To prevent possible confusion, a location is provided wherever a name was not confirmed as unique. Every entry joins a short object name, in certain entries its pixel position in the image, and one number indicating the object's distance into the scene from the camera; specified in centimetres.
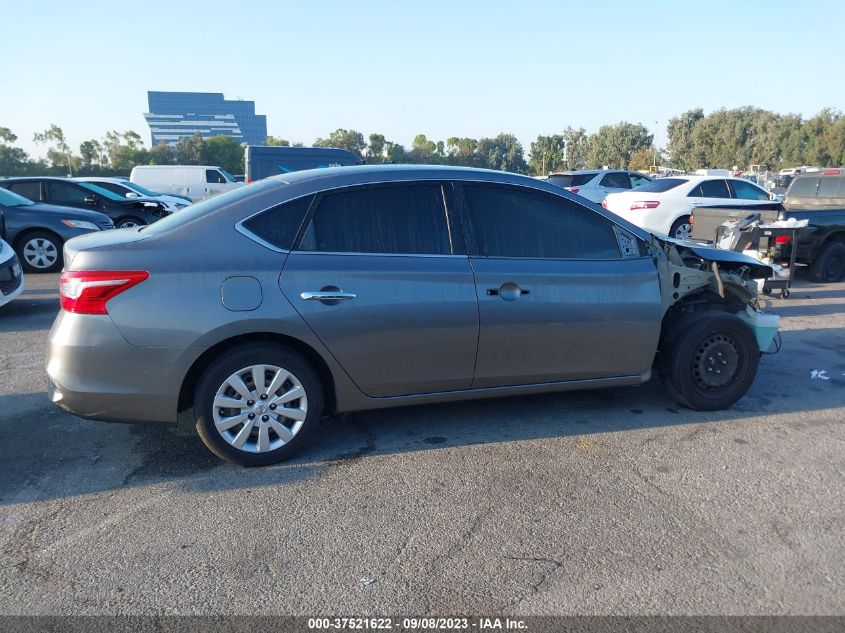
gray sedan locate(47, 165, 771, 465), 364
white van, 2328
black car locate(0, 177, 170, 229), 1315
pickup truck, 908
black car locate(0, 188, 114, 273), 1080
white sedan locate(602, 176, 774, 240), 1315
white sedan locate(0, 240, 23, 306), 783
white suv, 1872
